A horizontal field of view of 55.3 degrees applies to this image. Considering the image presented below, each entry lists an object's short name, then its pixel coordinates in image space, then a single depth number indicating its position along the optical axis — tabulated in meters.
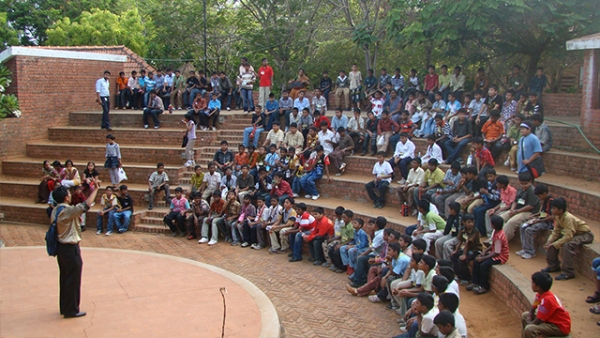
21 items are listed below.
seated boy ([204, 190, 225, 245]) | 13.80
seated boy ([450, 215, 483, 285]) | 9.12
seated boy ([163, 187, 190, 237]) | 14.38
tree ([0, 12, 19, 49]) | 28.44
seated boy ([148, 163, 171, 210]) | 15.80
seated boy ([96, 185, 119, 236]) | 15.06
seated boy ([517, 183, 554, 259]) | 9.03
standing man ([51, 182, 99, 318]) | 7.67
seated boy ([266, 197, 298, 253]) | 12.67
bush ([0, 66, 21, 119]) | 18.81
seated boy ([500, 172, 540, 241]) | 9.59
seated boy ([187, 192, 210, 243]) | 14.15
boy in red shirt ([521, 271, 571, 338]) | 6.35
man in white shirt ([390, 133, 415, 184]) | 13.65
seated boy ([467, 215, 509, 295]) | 8.79
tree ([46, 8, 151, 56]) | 27.27
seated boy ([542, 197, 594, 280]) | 8.28
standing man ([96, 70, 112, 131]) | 19.72
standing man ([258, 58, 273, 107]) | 19.16
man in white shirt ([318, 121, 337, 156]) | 15.43
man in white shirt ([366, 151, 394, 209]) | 13.37
